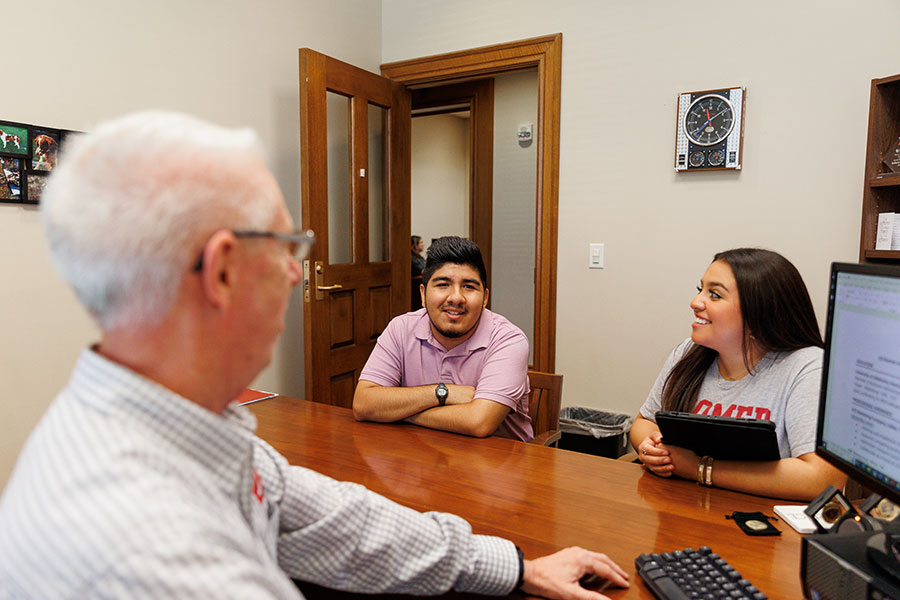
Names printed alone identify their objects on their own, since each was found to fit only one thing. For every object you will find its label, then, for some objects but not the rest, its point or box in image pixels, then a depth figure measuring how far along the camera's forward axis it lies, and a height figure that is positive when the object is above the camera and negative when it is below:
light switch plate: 3.31 -0.16
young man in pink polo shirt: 1.85 -0.42
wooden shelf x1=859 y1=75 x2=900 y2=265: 2.40 +0.26
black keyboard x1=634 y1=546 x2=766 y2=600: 0.88 -0.53
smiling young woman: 1.46 -0.34
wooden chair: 2.07 -0.62
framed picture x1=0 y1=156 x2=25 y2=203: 2.22 +0.16
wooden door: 3.16 +0.07
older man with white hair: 0.50 -0.15
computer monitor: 0.85 -0.22
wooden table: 1.06 -0.56
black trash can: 3.21 -1.07
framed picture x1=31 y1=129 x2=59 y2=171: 2.31 +0.28
